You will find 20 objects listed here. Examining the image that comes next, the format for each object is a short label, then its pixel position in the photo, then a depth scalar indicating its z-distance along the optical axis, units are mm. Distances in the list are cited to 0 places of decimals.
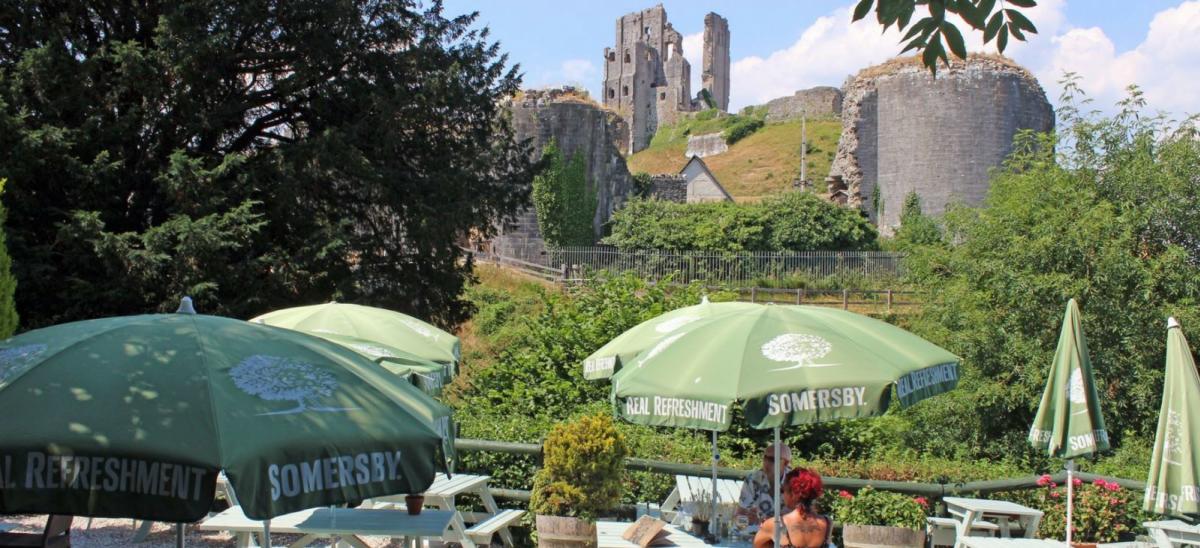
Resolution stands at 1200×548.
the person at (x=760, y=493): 6887
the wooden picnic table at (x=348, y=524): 6074
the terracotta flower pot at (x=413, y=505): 6496
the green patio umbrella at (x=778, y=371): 5234
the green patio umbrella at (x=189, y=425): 3322
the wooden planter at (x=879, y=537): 7441
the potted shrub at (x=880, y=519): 7445
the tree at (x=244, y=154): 14703
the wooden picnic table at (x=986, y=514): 7579
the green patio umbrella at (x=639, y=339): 7250
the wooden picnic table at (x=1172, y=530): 7320
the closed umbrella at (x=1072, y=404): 7141
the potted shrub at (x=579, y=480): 7465
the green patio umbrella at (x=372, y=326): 8758
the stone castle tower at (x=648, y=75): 87750
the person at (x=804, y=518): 5766
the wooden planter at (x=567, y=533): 7445
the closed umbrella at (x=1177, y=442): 6355
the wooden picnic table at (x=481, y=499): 7574
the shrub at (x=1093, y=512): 7941
